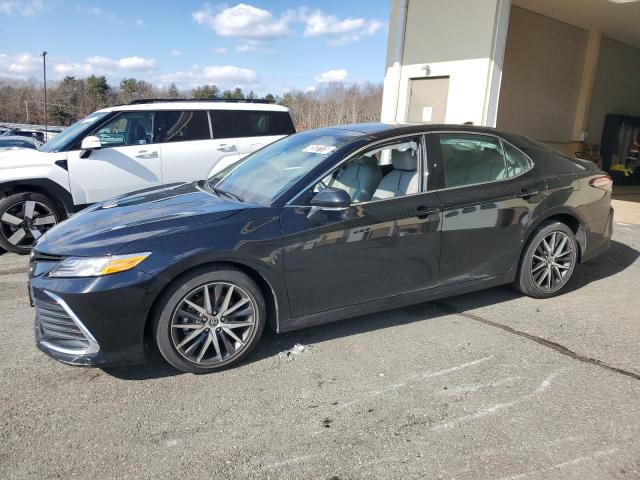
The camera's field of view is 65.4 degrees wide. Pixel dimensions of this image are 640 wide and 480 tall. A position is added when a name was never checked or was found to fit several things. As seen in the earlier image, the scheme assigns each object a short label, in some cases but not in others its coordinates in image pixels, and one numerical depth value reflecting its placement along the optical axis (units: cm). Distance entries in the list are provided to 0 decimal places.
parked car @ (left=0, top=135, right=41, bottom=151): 1481
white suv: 609
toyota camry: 300
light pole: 5358
